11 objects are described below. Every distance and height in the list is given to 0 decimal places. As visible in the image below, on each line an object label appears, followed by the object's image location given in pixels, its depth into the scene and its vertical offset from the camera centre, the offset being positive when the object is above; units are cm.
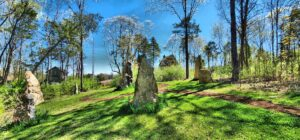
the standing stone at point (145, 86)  391 -41
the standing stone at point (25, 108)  388 -97
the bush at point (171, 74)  1250 -26
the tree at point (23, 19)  743 +323
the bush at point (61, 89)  1001 -119
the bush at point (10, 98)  406 -70
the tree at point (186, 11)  1235 +543
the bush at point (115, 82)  1202 -86
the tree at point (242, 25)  905 +309
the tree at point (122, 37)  1547 +406
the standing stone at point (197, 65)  895 +37
